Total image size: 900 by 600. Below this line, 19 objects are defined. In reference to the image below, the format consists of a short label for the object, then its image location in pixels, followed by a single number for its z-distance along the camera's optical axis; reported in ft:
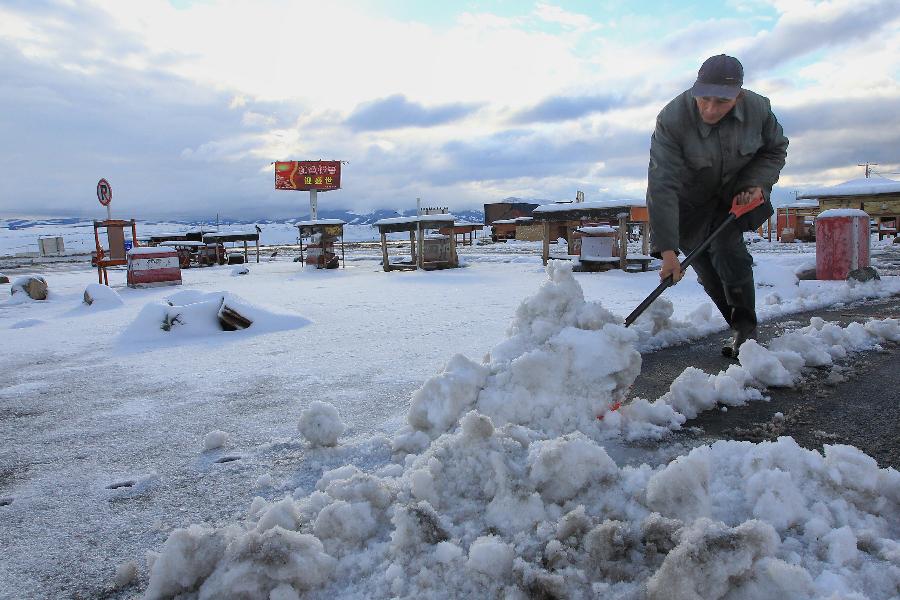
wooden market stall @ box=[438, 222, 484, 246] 106.09
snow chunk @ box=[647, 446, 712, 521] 4.28
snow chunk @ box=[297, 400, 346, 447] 6.70
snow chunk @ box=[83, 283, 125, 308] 25.08
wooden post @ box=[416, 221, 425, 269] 46.66
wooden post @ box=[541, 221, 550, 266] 44.39
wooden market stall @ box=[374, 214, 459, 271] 46.24
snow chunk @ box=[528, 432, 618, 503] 4.65
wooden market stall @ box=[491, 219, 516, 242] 137.30
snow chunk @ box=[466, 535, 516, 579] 3.89
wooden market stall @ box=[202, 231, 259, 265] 72.69
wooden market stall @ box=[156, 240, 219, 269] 69.15
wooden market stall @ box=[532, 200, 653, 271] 37.14
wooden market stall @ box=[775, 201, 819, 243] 74.84
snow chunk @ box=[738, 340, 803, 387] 8.44
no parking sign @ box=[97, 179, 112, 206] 33.58
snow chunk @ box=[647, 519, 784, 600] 3.57
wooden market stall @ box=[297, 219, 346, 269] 53.16
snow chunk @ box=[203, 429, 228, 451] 6.95
